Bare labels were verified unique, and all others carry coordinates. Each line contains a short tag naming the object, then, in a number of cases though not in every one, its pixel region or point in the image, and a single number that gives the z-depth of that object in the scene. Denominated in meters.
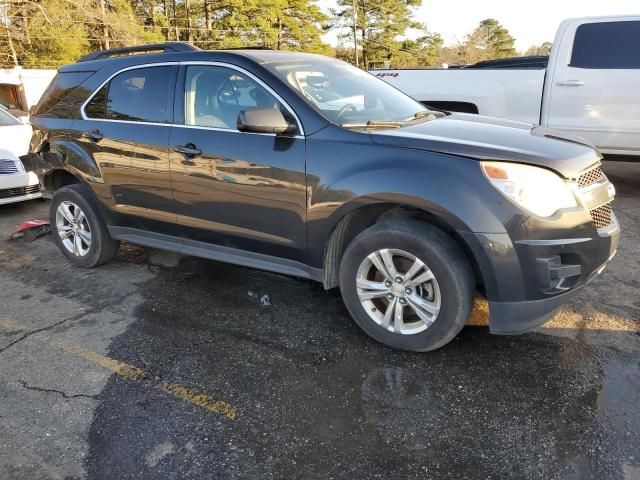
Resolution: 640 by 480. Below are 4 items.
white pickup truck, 6.04
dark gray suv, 2.80
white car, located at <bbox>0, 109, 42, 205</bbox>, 6.70
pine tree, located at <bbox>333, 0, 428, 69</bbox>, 51.41
